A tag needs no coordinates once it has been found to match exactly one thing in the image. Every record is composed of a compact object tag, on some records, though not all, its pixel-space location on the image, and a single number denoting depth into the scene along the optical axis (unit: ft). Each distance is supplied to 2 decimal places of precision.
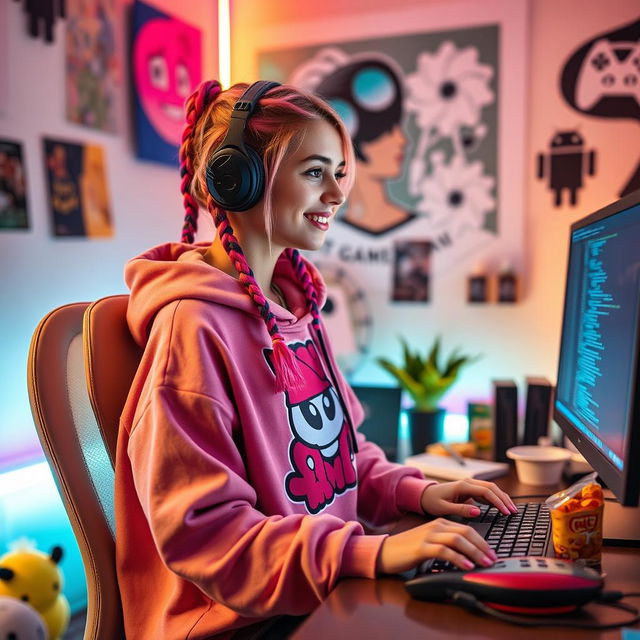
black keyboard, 2.92
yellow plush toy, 5.78
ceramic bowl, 4.39
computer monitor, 2.59
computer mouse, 2.38
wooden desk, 2.31
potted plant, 7.85
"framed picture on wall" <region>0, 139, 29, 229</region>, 6.33
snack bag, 2.90
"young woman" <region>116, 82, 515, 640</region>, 2.81
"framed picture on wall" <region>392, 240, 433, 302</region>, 8.92
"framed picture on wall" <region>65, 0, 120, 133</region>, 7.06
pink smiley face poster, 7.90
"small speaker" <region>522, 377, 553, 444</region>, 5.39
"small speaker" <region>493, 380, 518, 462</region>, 5.42
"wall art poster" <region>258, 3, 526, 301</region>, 8.48
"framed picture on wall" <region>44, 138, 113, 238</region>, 6.84
